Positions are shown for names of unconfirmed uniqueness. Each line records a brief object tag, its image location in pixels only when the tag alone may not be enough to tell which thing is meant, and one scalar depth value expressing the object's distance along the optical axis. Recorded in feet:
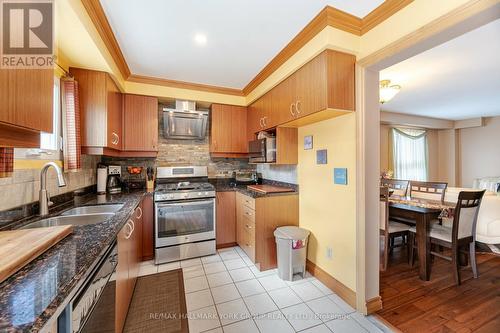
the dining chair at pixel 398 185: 11.88
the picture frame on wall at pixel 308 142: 7.90
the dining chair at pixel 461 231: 7.09
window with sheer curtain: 17.90
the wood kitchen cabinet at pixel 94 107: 6.86
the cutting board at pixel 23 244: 2.48
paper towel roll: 8.43
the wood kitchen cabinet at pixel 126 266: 4.48
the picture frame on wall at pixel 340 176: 6.26
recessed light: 6.23
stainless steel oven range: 8.50
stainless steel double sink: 4.65
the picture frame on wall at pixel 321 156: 7.08
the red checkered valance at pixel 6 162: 3.63
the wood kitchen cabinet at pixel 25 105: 2.70
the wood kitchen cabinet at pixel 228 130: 10.80
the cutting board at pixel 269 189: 8.55
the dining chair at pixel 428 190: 10.26
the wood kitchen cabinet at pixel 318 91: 5.67
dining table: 7.39
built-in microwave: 8.86
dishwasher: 2.35
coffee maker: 8.79
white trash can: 7.25
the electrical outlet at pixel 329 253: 6.94
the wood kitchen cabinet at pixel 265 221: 7.97
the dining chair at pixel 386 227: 8.03
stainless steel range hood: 9.96
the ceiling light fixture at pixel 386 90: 9.12
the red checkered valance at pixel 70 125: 6.25
